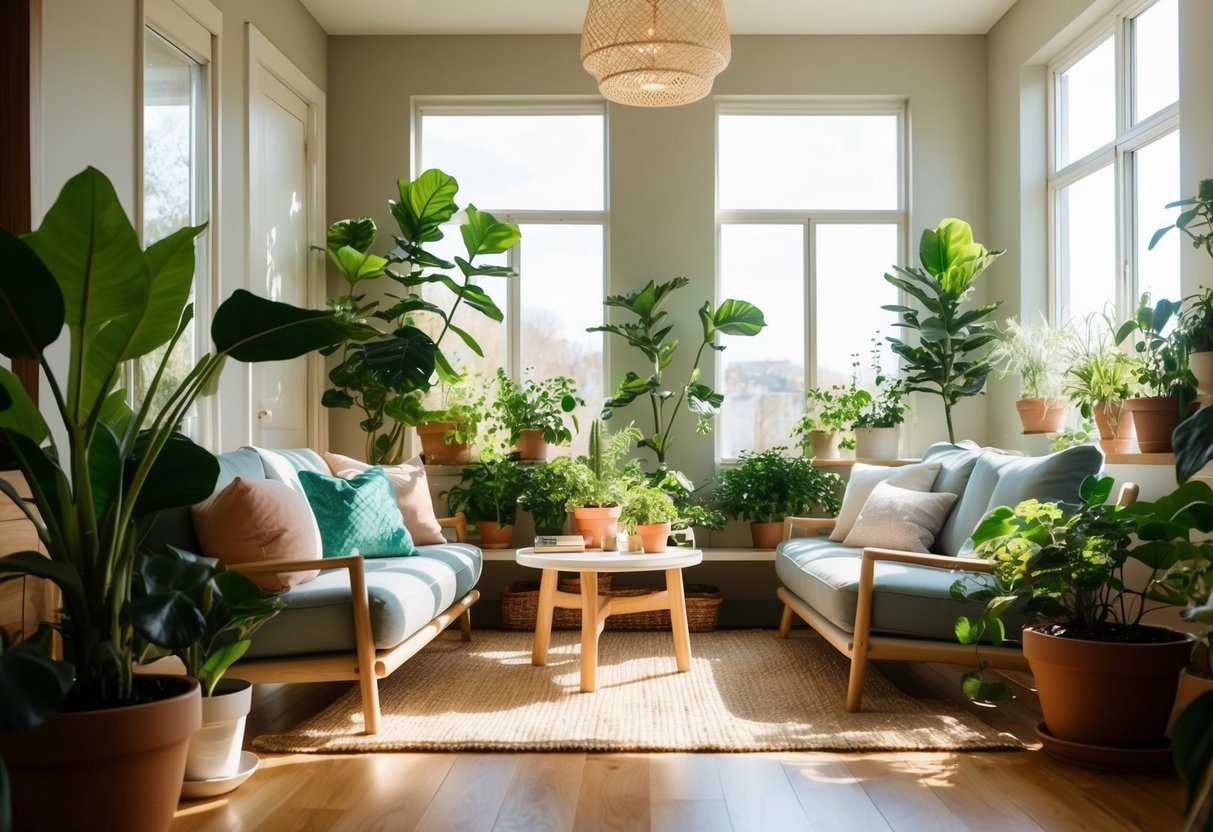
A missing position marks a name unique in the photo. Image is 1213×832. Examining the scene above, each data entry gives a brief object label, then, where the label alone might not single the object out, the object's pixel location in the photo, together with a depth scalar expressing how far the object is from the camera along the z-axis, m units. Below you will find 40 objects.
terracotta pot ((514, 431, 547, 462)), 5.57
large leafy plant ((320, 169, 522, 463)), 5.41
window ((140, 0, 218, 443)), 4.03
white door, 5.00
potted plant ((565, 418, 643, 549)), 4.36
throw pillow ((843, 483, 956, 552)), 4.19
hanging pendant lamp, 4.03
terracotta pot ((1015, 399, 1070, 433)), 4.76
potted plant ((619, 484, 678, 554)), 4.18
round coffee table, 3.91
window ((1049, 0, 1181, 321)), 4.32
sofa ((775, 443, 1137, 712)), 3.34
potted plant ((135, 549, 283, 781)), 2.28
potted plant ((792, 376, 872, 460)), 5.59
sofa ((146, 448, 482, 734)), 3.15
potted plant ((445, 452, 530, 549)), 5.36
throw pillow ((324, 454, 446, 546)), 4.64
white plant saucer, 2.69
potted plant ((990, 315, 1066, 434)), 4.77
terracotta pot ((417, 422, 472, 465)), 5.61
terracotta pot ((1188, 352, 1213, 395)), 3.23
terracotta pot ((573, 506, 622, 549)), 4.36
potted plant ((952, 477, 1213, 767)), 2.80
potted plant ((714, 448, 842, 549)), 5.40
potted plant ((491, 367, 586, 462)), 5.58
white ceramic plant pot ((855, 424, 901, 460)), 5.50
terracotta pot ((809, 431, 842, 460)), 5.58
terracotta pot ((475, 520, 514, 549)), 5.45
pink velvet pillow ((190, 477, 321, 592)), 3.29
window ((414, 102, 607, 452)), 5.97
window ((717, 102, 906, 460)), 5.96
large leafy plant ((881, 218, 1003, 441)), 5.25
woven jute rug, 3.16
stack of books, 4.20
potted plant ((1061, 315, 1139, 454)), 3.71
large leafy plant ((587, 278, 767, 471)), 5.53
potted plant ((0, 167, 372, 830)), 1.97
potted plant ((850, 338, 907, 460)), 5.51
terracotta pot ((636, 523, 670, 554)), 4.17
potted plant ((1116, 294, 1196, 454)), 3.35
